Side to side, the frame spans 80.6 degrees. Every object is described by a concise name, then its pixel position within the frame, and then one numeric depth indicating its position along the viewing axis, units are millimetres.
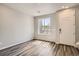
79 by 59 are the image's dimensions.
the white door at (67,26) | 1852
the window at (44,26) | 1964
